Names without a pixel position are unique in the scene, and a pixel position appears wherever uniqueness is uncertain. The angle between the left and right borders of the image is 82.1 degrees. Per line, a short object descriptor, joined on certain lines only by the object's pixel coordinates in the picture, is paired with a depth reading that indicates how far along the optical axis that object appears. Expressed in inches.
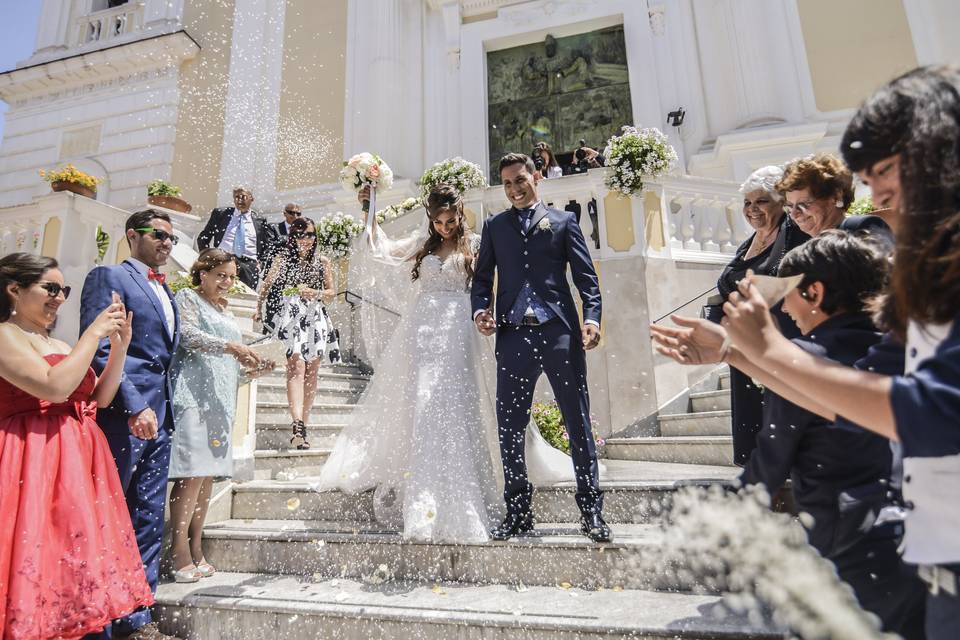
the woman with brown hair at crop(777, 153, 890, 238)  101.3
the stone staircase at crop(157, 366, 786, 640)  91.3
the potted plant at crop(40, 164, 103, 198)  318.7
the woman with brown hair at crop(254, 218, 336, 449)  200.4
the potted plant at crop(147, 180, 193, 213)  388.5
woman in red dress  87.6
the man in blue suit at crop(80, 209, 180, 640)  109.7
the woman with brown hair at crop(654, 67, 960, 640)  36.1
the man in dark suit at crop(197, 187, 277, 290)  312.5
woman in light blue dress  127.3
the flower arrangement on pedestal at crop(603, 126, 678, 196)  237.0
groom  122.5
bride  122.3
